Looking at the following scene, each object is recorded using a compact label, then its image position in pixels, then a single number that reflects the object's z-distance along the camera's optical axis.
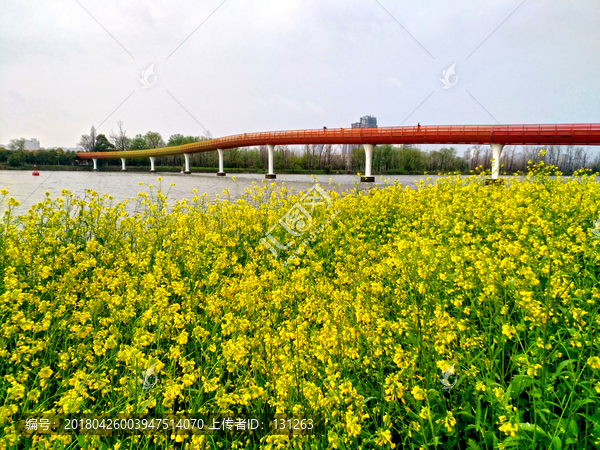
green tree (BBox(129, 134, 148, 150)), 99.88
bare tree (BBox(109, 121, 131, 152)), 89.56
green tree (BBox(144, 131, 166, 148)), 103.50
